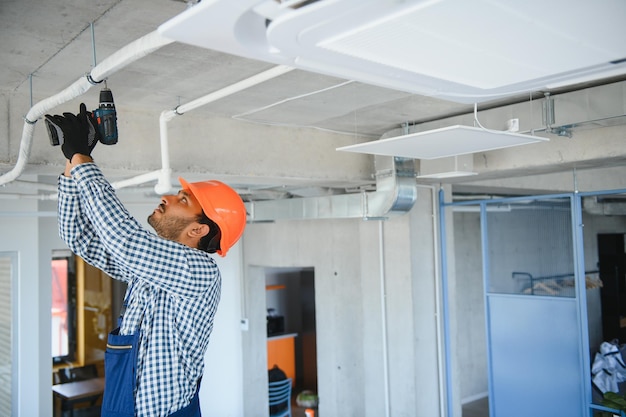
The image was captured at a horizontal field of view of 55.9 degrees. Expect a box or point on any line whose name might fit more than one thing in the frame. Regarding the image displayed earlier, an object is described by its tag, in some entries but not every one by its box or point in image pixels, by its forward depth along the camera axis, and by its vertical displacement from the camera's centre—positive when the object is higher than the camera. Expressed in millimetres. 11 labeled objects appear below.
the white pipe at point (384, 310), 5586 -761
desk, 7031 -1839
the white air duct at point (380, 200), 4883 +279
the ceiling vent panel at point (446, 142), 2738 +441
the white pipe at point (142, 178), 3504 +366
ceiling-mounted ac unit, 1105 +401
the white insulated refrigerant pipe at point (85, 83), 1888 +603
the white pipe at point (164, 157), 3443 +480
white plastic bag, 5887 -1484
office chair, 7531 -2041
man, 1698 -94
